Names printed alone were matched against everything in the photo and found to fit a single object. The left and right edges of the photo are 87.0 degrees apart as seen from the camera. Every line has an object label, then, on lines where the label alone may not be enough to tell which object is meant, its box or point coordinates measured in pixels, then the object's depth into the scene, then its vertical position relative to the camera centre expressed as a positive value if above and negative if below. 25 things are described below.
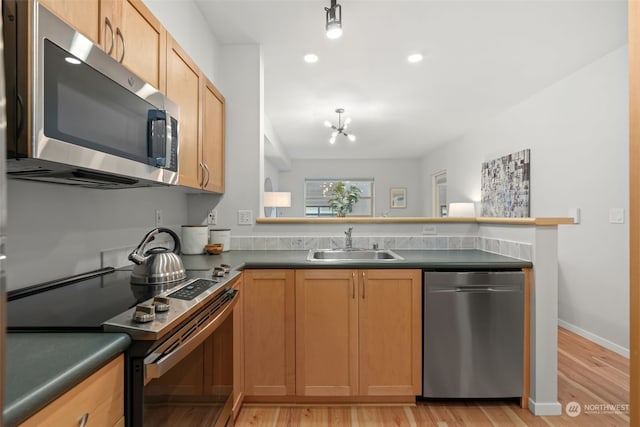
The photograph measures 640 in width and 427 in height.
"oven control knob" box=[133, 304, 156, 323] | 0.89 -0.27
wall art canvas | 3.97 +0.37
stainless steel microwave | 0.77 +0.29
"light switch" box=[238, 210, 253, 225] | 2.54 -0.03
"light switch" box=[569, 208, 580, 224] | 3.16 +0.01
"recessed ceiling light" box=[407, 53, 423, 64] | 2.94 +1.39
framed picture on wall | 8.32 +0.45
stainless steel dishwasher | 1.88 -0.67
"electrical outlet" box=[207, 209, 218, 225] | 2.54 -0.03
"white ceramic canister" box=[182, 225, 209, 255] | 2.25 -0.17
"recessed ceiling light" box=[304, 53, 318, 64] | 2.93 +1.38
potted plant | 3.22 +0.14
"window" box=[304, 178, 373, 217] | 8.38 +0.40
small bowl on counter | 2.25 -0.24
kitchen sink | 2.44 -0.29
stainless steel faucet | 2.46 -0.19
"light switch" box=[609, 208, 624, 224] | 2.71 +0.00
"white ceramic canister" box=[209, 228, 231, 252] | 2.39 -0.17
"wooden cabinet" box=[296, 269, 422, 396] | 1.92 -0.68
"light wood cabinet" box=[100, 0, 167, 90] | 1.15 +0.67
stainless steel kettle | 1.34 -0.22
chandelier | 4.65 +1.40
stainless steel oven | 0.84 -0.34
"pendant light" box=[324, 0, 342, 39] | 2.04 +1.16
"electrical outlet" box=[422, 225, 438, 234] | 2.56 -0.11
